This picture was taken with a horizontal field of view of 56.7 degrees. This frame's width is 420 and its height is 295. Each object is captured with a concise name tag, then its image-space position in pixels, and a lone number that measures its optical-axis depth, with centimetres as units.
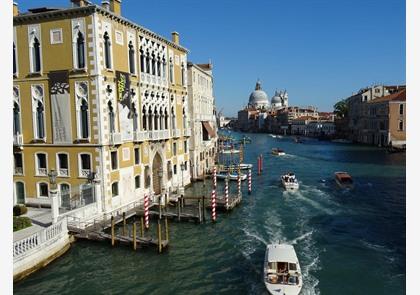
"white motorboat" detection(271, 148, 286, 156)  5691
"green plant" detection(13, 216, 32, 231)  1553
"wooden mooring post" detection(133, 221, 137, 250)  1597
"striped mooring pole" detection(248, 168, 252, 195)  2824
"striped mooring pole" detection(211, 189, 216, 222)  2052
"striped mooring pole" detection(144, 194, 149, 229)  1819
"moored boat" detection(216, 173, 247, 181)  3503
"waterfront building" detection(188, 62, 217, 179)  3250
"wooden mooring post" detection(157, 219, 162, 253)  1581
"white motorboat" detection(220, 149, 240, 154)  5955
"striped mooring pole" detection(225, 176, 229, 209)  2260
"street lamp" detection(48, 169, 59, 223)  1592
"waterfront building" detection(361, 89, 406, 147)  6456
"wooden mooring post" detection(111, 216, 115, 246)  1620
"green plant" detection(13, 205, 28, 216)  1784
